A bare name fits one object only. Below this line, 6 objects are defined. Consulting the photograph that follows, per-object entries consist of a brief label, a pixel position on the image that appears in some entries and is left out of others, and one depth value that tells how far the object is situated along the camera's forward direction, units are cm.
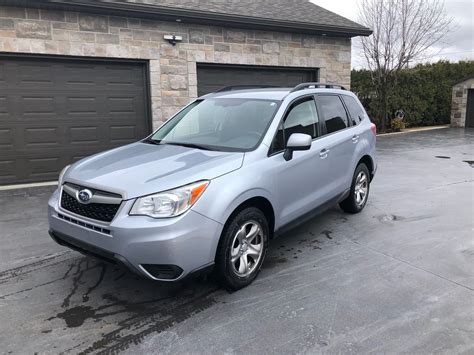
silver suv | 305
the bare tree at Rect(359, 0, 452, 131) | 1822
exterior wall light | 930
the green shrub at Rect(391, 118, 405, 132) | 1819
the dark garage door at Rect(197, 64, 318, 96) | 1020
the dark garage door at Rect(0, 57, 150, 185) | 812
